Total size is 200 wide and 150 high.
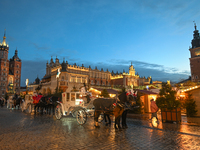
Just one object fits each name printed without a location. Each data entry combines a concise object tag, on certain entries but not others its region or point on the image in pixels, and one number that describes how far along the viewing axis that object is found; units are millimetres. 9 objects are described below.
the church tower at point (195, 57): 60062
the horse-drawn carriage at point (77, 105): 9930
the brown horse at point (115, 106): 8320
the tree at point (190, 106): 14211
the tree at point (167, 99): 10648
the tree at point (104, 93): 22097
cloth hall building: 52062
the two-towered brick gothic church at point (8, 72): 83125
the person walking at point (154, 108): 11156
